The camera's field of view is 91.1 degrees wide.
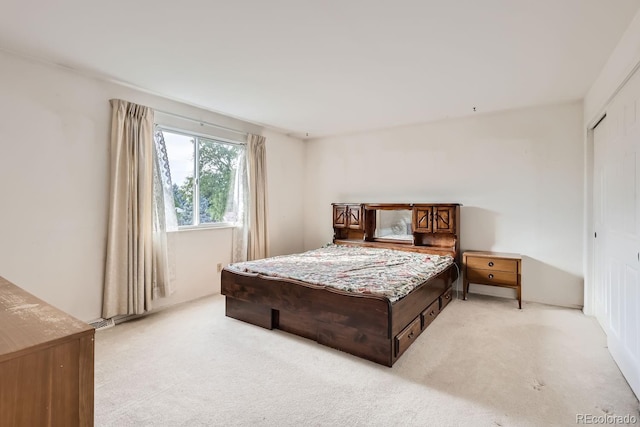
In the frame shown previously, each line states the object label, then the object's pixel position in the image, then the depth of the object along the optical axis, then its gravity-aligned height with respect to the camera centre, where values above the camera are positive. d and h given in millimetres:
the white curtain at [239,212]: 4328 -28
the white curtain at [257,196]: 4418 +195
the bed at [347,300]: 2301 -770
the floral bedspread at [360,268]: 2539 -600
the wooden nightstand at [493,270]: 3467 -710
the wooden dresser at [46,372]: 802 -435
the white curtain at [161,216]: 3385 -55
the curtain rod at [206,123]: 3543 +1093
